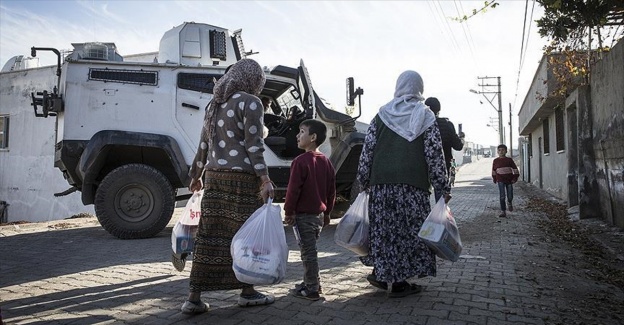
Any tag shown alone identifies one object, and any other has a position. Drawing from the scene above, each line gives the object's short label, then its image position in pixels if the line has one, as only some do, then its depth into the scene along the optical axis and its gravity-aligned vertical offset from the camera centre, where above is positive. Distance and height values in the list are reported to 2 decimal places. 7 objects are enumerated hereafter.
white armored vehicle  6.57 +0.71
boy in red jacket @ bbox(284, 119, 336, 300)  3.43 -0.15
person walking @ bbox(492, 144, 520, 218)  9.83 +0.15
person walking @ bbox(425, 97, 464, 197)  5.41 +0.59
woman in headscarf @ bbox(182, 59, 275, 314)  3.15 -0.04
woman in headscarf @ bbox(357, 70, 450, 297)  3.53 -0.12
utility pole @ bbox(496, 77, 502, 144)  37.49 +5.89
